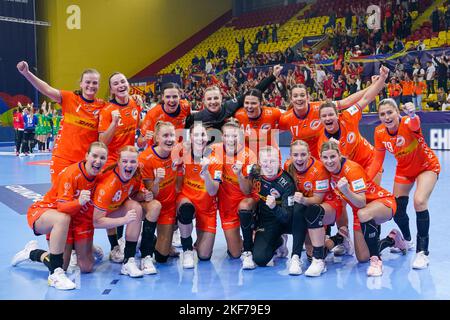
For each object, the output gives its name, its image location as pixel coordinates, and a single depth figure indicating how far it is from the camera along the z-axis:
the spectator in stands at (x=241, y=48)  25.63
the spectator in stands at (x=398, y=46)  17.59
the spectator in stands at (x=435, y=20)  18.95
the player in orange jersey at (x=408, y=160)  4.59
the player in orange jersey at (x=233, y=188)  4.79
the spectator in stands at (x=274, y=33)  25.57
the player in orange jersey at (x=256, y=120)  5.32
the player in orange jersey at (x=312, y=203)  4.32
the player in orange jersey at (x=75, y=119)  4.95
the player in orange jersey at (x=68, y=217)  4.09
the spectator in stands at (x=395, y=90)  15.64
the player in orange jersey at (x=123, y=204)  4.24
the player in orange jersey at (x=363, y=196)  4.26
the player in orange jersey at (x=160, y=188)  4.64
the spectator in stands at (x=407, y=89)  15.46
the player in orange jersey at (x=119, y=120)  4.91
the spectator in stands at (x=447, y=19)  18.23
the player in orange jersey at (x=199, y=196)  4.78
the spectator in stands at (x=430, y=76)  15.67
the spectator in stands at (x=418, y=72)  15.70
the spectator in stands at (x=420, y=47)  16.89
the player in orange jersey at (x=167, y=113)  5.27
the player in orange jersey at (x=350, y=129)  4.89
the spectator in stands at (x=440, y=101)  15.18
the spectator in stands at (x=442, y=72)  15.53
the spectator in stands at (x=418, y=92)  15.46
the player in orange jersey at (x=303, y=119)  5.35
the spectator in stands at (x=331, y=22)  22.86
